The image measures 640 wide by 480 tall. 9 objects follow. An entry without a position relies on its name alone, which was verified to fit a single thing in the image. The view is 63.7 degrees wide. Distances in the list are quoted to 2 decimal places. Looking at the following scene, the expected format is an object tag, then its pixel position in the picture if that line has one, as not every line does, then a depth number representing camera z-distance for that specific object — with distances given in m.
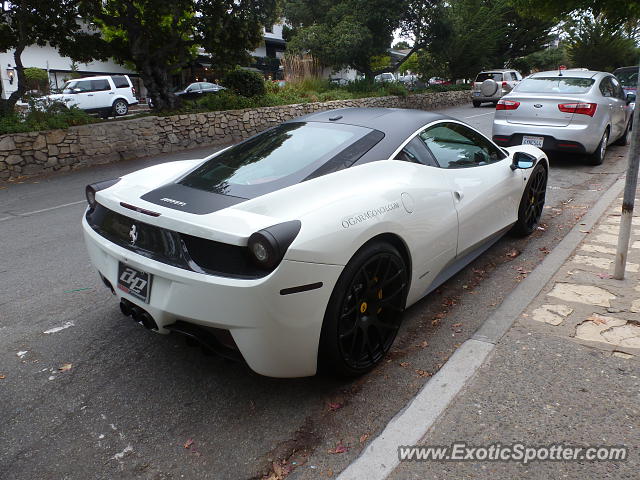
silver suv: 23.56
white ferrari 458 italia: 2.30
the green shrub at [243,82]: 15.80
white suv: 21.39
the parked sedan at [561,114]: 8.27
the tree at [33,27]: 11.56
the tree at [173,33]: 12.96
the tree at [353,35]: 23.17
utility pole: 3.65
